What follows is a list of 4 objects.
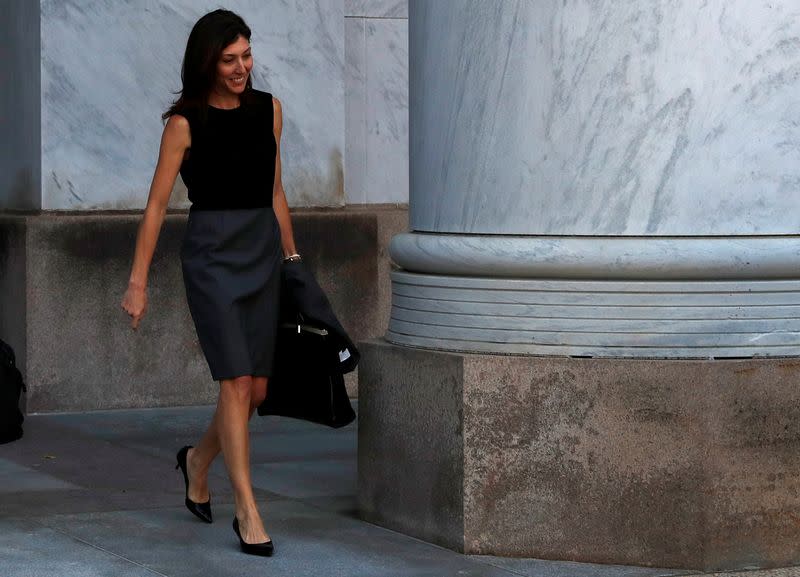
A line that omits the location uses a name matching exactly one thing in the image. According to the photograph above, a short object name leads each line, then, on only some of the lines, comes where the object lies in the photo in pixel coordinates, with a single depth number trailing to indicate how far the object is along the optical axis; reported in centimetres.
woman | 1148
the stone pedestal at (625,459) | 1114
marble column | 1127
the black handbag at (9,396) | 1616
